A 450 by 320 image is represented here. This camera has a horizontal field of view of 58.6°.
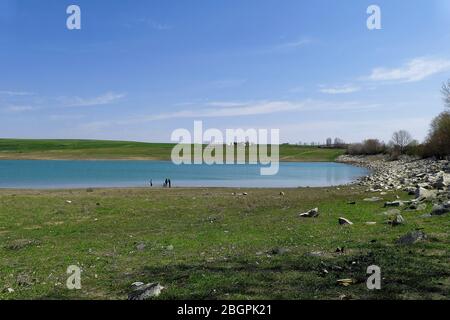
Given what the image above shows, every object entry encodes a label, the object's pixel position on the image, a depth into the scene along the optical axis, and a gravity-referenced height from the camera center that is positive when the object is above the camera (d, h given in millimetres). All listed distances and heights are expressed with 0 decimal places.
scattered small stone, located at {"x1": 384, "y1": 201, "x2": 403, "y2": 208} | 25550 -3478
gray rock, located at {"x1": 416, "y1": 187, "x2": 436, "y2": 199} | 26727 -3003
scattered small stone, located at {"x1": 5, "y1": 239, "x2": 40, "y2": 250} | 17594 -4217
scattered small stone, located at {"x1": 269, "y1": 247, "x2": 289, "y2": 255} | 14180 -3598
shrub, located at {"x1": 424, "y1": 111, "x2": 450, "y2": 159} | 82338 +2581
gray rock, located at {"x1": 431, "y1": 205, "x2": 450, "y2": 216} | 19859 -3017
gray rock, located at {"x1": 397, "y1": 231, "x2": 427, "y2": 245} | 14224 -3161
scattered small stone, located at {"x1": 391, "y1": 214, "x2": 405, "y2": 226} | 18641 -3310
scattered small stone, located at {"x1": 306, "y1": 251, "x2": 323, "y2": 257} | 13312 -3484
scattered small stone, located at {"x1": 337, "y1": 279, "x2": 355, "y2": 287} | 9821 -3263
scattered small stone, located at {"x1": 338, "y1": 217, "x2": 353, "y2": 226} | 20403 -3663
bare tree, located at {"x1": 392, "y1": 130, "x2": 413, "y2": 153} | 157875 +4070
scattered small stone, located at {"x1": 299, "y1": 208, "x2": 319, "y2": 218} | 24359 -3898
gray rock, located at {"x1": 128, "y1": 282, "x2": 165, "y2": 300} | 9508 -3416
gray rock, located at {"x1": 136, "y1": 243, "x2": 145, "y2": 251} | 16400 -3983
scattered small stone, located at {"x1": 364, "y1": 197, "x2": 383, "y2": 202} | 31412 -3893
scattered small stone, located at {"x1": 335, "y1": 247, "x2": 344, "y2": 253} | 13742 -3424
